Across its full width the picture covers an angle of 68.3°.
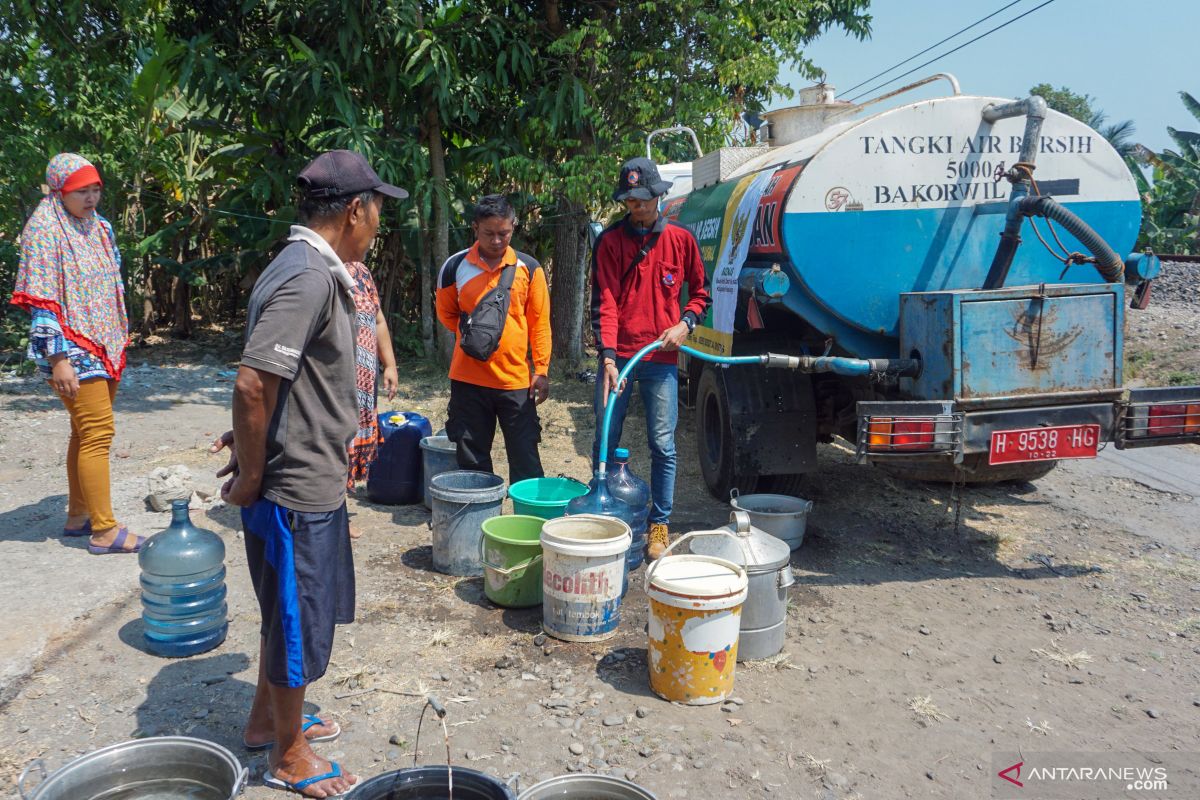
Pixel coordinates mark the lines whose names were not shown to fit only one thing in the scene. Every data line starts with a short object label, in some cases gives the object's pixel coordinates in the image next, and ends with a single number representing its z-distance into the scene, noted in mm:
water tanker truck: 4324
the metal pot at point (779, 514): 4996
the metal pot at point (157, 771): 2443
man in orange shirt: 4852
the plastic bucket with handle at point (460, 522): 4613
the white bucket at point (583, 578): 3805
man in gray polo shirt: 2414
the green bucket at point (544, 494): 4613
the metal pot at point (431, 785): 2428
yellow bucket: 3355
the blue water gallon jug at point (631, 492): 4566
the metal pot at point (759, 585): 3766
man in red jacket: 4820
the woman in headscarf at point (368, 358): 4570
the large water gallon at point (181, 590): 3684
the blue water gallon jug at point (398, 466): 5824
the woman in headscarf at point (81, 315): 4363
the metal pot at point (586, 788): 2525
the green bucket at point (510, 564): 4215
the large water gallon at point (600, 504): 4273
